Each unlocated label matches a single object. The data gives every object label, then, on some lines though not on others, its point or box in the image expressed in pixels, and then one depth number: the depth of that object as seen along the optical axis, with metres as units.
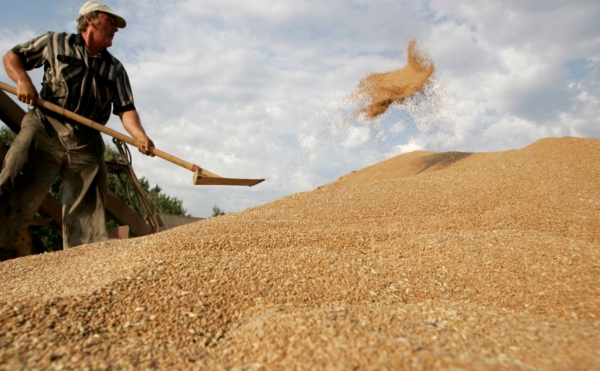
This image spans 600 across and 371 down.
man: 3.14
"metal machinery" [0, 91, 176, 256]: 3.60
